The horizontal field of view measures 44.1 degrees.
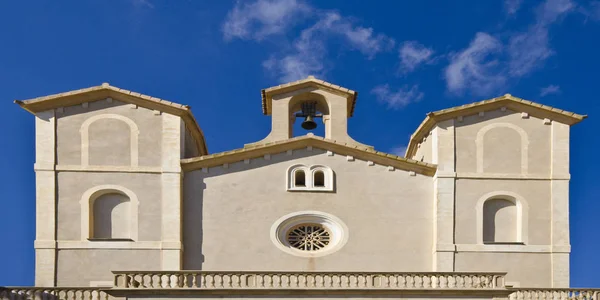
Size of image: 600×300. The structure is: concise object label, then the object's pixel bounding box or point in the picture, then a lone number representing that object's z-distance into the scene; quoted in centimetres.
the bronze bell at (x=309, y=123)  2814
